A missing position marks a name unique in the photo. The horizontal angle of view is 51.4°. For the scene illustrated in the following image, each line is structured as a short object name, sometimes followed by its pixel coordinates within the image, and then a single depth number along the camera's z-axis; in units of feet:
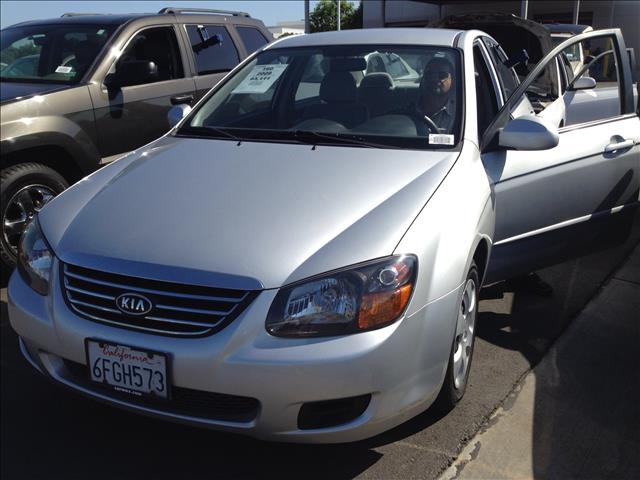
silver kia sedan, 7.21
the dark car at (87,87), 14.43
